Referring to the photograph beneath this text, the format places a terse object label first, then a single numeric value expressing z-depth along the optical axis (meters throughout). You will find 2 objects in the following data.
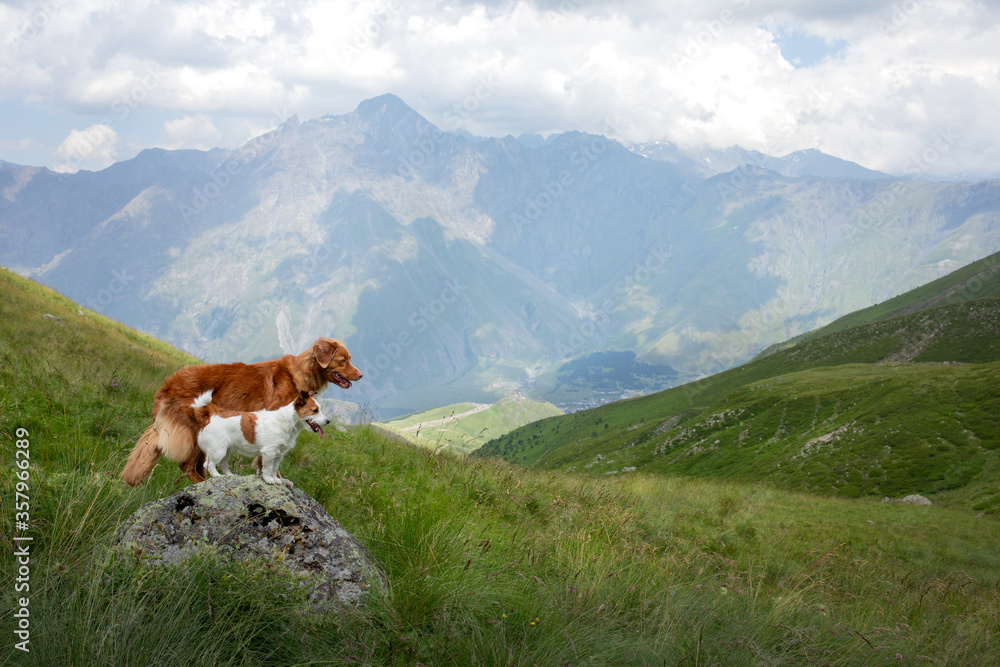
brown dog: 5.13
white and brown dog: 5.13
